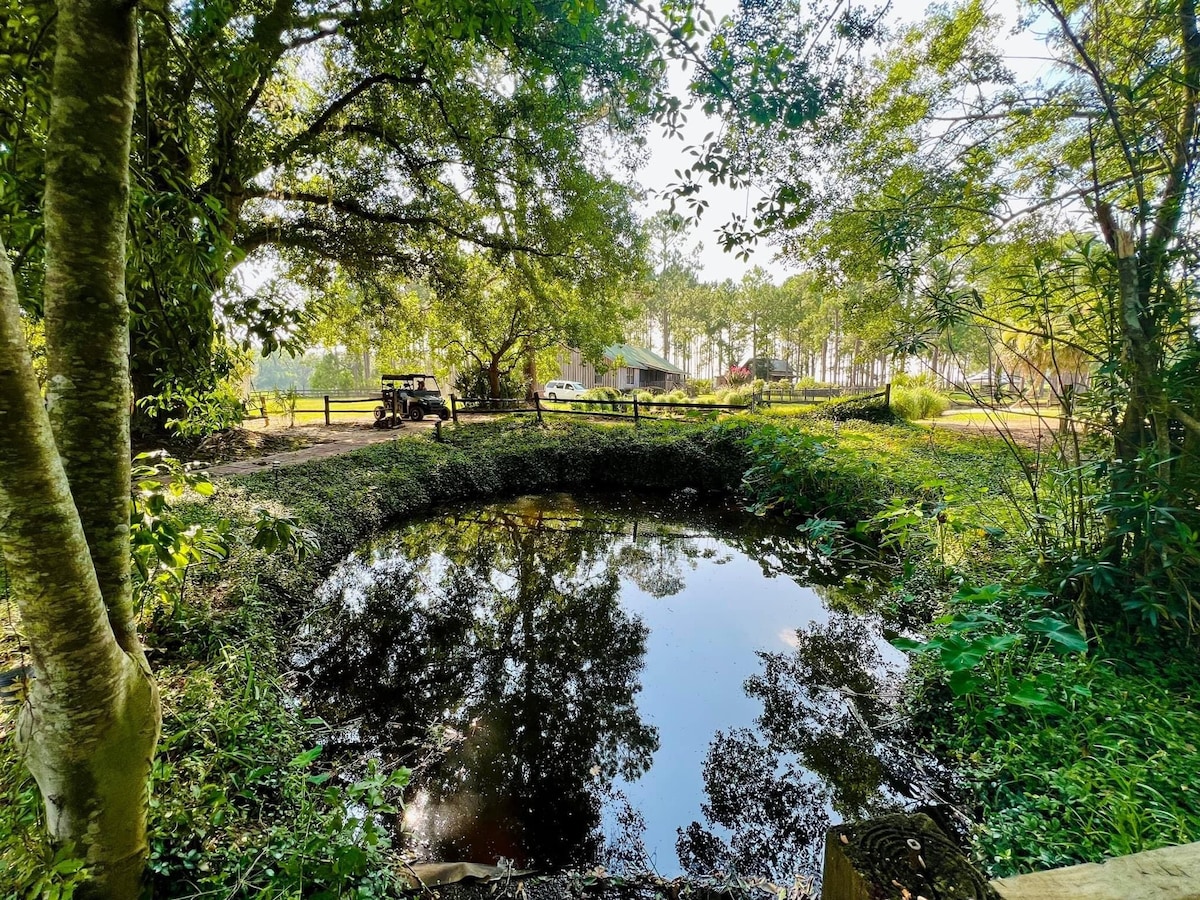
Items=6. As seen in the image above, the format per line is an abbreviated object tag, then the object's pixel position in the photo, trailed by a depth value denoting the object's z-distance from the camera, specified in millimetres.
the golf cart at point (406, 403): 14242
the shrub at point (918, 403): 15109
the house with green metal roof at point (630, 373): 29953
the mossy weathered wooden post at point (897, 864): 930
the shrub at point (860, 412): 14422
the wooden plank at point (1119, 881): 827
